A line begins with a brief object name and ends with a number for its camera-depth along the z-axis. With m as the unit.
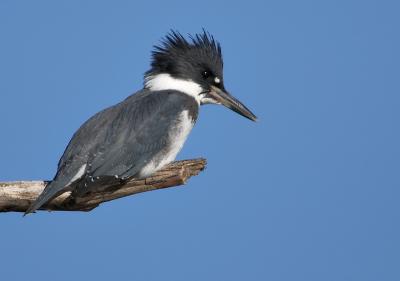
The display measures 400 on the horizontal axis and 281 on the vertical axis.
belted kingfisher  9.37
